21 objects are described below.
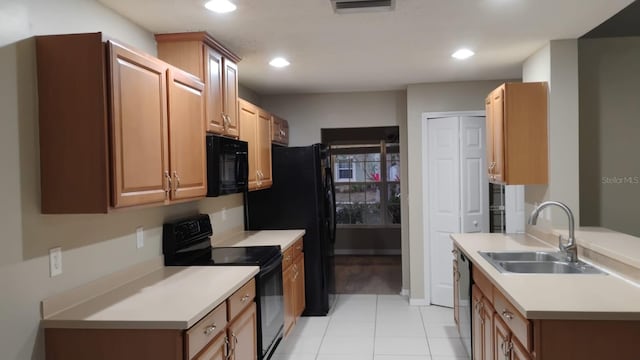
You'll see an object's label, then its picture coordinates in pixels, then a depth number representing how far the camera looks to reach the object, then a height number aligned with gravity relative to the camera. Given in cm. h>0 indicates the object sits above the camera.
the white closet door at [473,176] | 493 -4
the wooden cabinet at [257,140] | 387 +31
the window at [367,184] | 805 -17
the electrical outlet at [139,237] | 268 -33
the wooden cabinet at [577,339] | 191 -69
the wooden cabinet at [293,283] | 383 -94
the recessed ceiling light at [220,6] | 249 +91
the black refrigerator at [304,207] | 464 -31
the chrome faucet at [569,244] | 278 -46
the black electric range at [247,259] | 299 -54
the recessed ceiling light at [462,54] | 368 +93
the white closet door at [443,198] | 497 -27
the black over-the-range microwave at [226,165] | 294 +7
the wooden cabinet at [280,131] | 478 +47
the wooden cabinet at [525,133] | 347 +27
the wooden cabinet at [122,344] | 187 -66
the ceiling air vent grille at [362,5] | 250 +90
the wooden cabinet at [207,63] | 293 +72
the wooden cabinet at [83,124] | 189 +23
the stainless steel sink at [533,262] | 291 -59
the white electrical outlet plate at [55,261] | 197 -34
